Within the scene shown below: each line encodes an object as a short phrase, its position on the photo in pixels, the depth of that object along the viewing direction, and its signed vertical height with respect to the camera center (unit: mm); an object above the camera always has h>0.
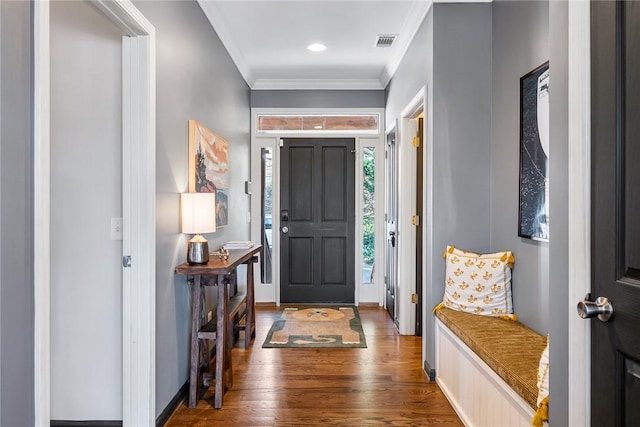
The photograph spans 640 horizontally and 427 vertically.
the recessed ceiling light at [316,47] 4074 +1566
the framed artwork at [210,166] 2859 +351
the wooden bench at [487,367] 1802 -727
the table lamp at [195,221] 2617 -45
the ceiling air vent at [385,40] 3828 +1550
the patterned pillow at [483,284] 2736 -446
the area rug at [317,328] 3815 -1119
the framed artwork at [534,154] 2334 +330
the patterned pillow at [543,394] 1534 -646
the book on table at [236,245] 3746 -271
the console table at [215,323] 2529 -652
